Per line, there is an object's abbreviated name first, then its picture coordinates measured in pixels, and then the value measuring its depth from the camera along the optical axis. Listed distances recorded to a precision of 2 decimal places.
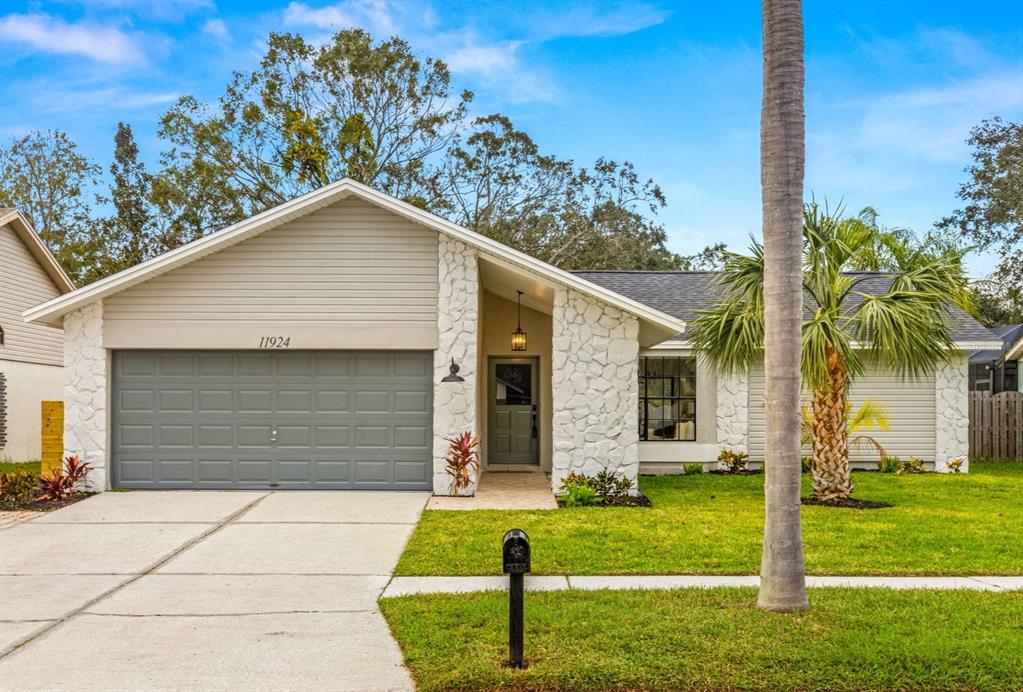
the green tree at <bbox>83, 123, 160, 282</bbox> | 31.45
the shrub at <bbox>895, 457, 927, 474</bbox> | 16.84
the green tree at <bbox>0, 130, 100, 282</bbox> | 32.84
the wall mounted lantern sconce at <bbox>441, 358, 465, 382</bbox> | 12.88
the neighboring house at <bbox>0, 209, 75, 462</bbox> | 19.34
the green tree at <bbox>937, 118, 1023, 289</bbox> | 34.88
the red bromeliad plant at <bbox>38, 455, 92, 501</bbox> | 12.51
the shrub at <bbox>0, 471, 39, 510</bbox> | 12.26
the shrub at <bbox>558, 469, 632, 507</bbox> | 12.55
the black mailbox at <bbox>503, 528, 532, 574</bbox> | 5.50
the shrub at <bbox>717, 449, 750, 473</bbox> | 16.56
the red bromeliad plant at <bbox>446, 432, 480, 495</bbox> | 12.71
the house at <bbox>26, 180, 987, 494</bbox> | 12.91
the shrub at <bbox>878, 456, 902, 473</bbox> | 16.81
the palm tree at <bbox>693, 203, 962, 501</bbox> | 11.88
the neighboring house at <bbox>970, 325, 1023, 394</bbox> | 27.60
